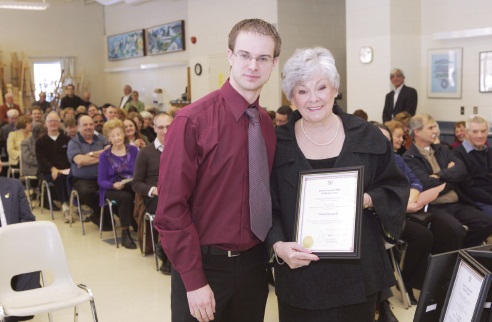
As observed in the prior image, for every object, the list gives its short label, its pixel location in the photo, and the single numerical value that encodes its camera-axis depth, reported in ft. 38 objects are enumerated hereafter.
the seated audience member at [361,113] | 22.38
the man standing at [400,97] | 27.27
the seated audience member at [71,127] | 26.17
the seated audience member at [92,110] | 32.83
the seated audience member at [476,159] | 16.75
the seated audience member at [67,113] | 29.78
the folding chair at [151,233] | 17.83
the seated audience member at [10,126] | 33.73
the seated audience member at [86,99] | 52.18
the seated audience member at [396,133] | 16.85
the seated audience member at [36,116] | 32.18
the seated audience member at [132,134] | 22.33
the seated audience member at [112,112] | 29.78
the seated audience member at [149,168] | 18.08
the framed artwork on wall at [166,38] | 45.34
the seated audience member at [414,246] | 14.32
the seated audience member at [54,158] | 24.23
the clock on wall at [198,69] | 40.59
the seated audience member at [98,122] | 28.14
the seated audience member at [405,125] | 20.62
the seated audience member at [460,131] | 22.24
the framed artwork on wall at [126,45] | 50.75
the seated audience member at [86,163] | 21.76
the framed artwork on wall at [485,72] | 25.91
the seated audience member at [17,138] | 28.81
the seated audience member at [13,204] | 12.85
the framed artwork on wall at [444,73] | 27.20
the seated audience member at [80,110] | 37.24
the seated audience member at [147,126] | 27.23
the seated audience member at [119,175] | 20.30
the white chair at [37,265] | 11.08
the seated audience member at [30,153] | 26.17
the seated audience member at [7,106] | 46.37
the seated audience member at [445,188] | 14.96
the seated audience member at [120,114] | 29.99
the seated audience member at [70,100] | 51.19
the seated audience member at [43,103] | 50.16
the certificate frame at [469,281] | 5.44
